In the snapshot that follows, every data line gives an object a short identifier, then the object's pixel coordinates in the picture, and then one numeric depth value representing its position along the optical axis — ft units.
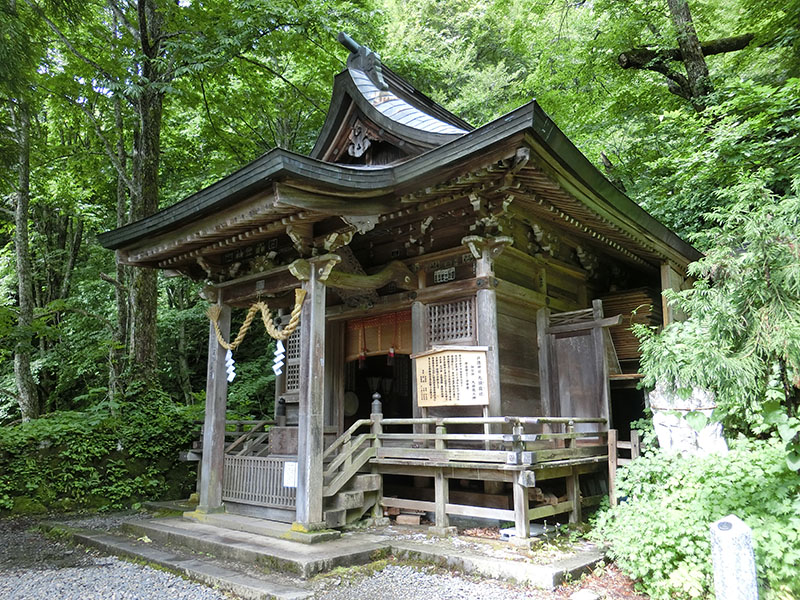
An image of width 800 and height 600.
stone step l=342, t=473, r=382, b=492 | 22.39
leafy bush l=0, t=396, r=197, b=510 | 27.99
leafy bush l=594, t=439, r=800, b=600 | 13.07
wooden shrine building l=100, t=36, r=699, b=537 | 20.08
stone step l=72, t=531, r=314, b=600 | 15.23
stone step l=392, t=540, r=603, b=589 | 15.72
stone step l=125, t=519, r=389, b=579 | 16.99
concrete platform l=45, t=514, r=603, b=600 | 16.06
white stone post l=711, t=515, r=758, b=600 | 10.44
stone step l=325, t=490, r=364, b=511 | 21.31
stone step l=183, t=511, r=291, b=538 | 20.74
